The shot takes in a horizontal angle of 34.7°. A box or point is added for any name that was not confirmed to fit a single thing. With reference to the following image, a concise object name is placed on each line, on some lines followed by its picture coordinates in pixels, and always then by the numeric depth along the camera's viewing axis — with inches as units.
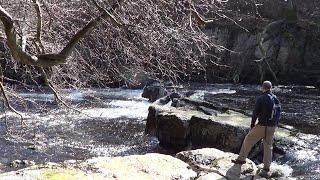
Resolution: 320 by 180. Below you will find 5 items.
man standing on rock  385.1
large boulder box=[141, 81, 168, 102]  1020.9
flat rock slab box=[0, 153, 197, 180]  310.7
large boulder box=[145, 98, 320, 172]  543.8
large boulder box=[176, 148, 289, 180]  371.6
